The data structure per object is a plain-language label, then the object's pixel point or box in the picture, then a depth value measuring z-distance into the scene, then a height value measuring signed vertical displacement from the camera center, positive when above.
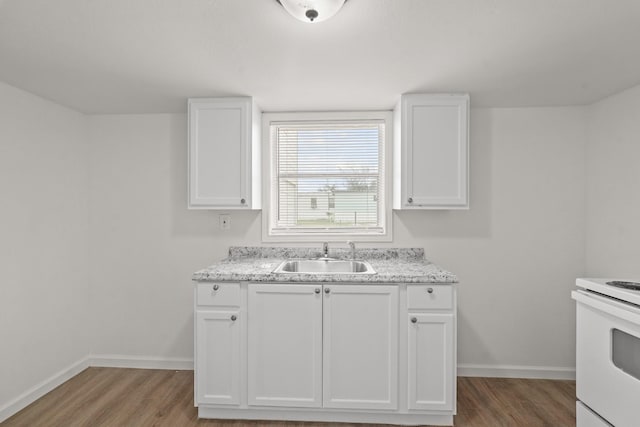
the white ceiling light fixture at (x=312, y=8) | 1.39 +0.83
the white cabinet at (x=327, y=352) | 2.19 -0.89
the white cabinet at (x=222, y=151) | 2.64 +0.46
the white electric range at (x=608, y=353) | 1.30 -0.57
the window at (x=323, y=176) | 3.03 +0.32
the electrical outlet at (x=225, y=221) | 3.01 -0.09
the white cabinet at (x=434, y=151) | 2.55 +0.45
